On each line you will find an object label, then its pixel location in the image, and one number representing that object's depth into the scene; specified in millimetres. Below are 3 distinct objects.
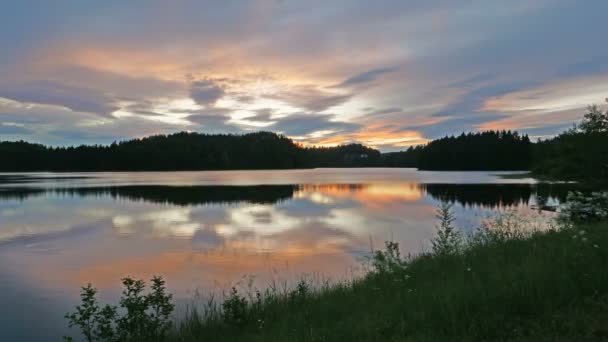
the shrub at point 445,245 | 9648
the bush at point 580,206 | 8730
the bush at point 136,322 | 5734
